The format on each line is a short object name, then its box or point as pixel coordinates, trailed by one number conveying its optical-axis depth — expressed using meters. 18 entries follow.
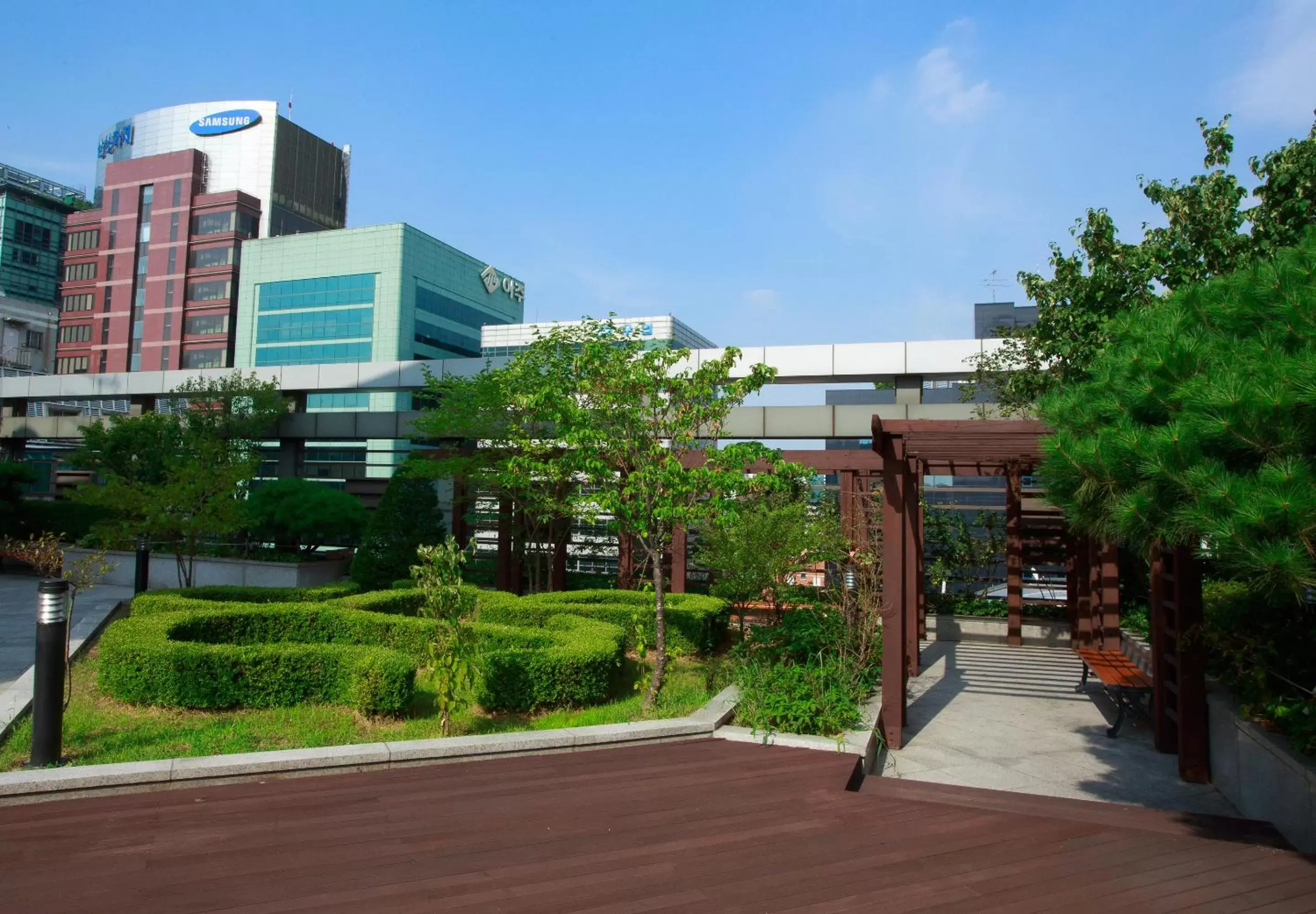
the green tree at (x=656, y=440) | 8.68
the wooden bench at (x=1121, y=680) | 8.77
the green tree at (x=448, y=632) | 7.39
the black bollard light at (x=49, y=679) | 6.01
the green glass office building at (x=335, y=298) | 60.03
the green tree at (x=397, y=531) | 17.84
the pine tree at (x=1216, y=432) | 3.65
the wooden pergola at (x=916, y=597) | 7.18
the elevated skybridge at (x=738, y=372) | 19.12
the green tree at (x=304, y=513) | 20.41
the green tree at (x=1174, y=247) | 9.95
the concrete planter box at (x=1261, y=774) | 5.33
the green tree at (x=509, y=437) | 15.13
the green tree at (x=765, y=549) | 11.80
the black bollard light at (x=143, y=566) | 15.68
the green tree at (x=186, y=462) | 15.34
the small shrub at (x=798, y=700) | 7.38
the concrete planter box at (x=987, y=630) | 15.60
